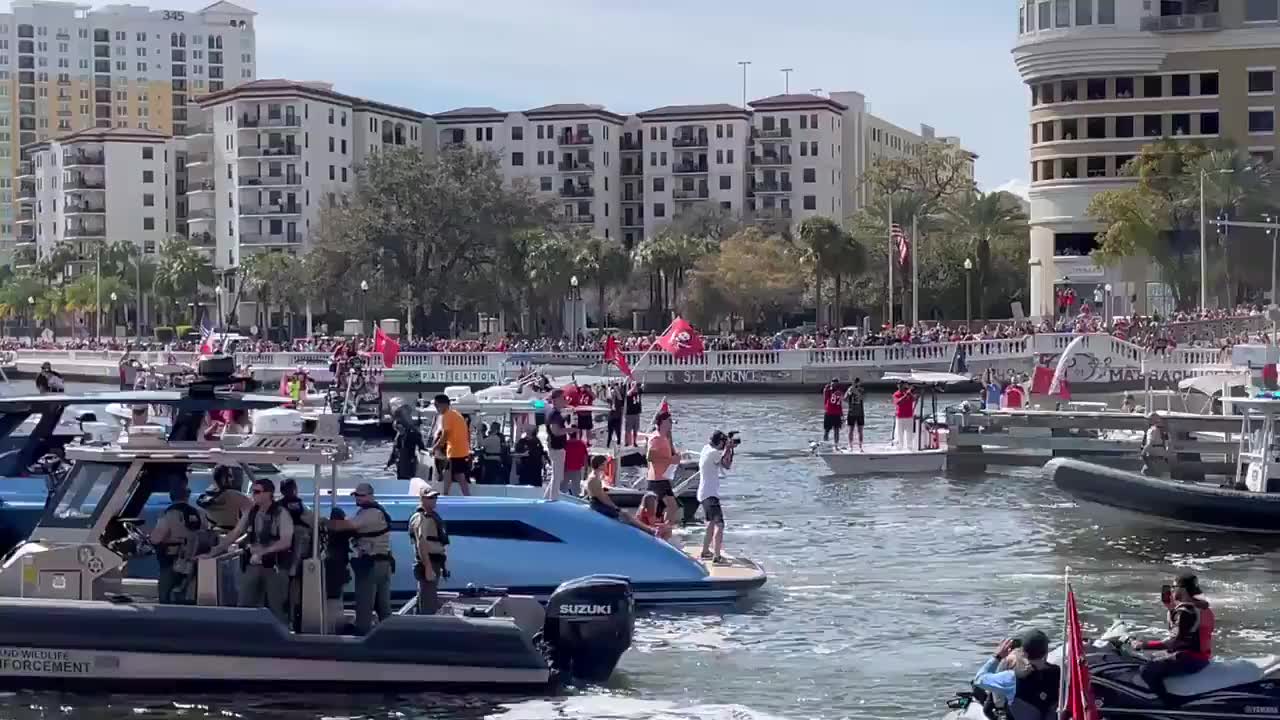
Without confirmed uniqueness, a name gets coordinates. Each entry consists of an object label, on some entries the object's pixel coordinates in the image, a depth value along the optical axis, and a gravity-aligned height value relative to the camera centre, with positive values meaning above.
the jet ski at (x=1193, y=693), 14.91 -2.99
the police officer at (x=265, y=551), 16.62 -1.95
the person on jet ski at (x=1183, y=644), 15.21 -2.66
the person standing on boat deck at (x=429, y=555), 17.83 -2.15
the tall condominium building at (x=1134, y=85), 97.75 +12.37
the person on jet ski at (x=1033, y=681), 13.91 -2.68
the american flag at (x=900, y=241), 76.81 +3.40
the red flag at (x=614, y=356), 41.50 -0.70
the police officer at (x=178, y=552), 16.75 -1.96
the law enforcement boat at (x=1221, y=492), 27.36 -2.59
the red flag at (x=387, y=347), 55.28 -0.51
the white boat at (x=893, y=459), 38.69 -2.81
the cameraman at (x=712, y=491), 23.33 -2.10
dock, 33.22 -2.37
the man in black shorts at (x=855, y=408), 41.16 -1.86
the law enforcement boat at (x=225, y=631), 16.44 -2.67
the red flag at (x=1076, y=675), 12.55 -2.40
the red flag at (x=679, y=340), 47.22 -0.36
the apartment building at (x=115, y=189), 164.12 +12.71
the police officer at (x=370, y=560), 17.03 -2.10
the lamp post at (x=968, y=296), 88.07 +1.30
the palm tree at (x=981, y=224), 100.81 +5.66
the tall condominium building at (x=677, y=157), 145.75 +13.35
